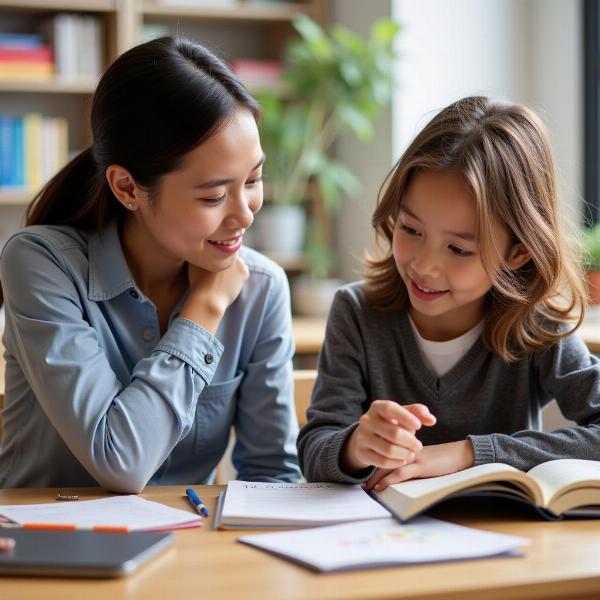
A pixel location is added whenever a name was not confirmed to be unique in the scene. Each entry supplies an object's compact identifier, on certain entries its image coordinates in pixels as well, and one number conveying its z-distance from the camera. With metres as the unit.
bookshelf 3.60
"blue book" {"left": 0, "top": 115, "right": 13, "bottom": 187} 3.61
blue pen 1.36
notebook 1.31
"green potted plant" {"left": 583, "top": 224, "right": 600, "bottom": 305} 2.80
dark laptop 1.16
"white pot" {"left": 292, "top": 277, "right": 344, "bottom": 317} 3.71
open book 1.30
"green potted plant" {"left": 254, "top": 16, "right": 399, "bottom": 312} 3.51
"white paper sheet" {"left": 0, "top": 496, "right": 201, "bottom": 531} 1.31
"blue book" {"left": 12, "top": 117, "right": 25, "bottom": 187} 3.63
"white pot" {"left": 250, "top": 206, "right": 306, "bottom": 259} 3.82
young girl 1.52
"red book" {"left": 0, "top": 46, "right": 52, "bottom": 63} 3.56
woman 1.50
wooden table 1.13
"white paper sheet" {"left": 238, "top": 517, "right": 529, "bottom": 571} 1.19
